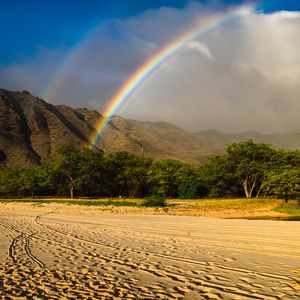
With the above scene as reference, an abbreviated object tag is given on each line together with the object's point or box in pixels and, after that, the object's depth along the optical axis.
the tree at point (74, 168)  82.75
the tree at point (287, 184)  50.75
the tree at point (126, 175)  85.56
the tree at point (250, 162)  78.56
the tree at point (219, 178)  80.38
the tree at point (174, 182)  77.94
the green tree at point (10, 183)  90.19
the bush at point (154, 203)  49.44
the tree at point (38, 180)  83.62
